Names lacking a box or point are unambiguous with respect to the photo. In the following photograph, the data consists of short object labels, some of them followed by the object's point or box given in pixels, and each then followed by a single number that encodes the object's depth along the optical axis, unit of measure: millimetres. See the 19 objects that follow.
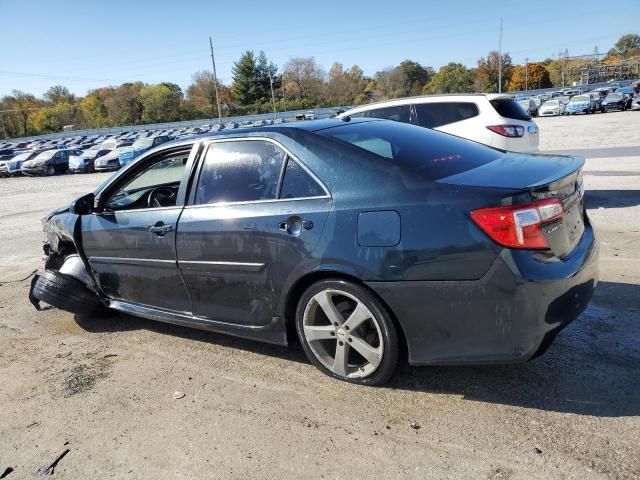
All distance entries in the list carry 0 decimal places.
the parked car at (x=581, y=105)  41375
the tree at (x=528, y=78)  101062
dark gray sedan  2672
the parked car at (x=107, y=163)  29034
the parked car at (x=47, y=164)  31094
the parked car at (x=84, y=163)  30828
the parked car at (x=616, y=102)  39541
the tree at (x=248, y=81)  99500
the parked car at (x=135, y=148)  28583
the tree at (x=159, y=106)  92250
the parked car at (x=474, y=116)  7719
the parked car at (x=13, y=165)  32938
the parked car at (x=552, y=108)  42906
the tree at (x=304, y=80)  103438
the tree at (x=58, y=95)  112312
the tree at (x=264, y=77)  100188
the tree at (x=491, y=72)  94188
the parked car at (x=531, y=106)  43938
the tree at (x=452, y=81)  90500
